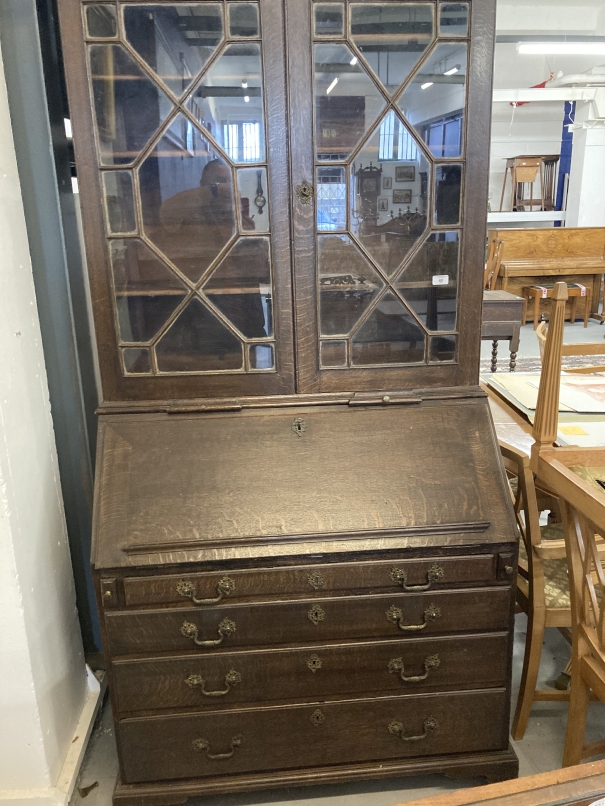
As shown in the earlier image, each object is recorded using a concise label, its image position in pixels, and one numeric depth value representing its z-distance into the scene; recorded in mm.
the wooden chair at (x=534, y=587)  1665
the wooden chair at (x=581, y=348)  2205
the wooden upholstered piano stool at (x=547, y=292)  6316
